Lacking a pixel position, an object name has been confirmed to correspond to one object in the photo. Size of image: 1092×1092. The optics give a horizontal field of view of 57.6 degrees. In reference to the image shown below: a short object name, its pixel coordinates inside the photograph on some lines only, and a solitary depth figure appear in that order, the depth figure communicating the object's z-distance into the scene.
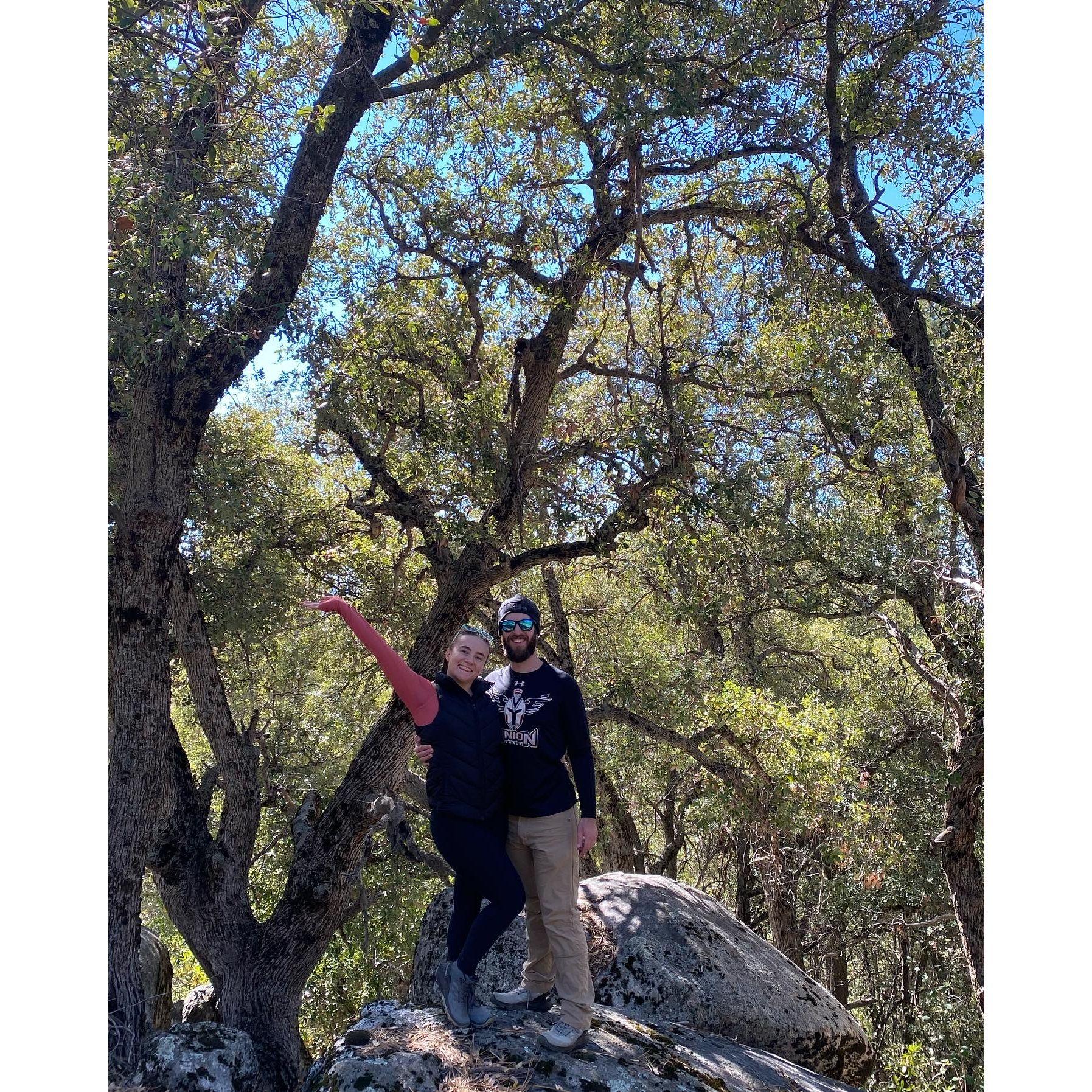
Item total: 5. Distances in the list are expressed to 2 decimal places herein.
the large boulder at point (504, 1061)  4.21
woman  4.42
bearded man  4.47
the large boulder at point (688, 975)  6.36
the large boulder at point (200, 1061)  5.14
